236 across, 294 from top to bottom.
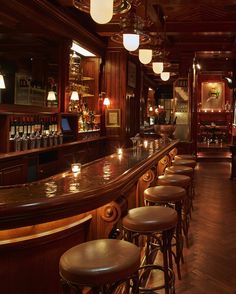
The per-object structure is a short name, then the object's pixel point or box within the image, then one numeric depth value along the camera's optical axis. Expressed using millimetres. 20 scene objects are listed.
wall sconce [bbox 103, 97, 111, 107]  8633
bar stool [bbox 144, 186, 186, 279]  3088
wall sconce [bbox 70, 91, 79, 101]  7172
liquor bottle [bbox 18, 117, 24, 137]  5160
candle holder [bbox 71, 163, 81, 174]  2793
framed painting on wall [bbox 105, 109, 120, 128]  8812
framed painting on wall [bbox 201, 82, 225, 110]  17766
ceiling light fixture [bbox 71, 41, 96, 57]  7199
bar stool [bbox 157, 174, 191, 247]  3717
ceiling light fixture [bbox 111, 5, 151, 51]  4133
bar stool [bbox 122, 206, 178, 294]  2338
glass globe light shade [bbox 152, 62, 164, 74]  6184
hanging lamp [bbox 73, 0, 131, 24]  3000
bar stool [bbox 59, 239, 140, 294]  1597
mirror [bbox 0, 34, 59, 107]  5023
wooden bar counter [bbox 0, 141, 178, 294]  1820
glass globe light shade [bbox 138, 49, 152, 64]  5188
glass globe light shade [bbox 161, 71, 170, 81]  7916
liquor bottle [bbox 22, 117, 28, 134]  5238
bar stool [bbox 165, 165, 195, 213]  4297
